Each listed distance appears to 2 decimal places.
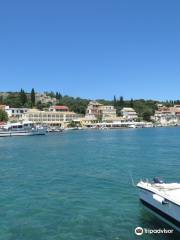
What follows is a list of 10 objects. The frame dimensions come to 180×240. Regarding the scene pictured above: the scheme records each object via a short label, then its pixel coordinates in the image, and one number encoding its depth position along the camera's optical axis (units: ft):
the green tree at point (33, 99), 523.87
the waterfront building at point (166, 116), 614.34
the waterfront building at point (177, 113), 640.17
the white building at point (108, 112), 552.41
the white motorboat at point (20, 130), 331.32
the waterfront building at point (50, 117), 462.60
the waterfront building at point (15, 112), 483.10
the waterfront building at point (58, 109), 520.63
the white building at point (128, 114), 558.97
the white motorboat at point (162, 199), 44.24
